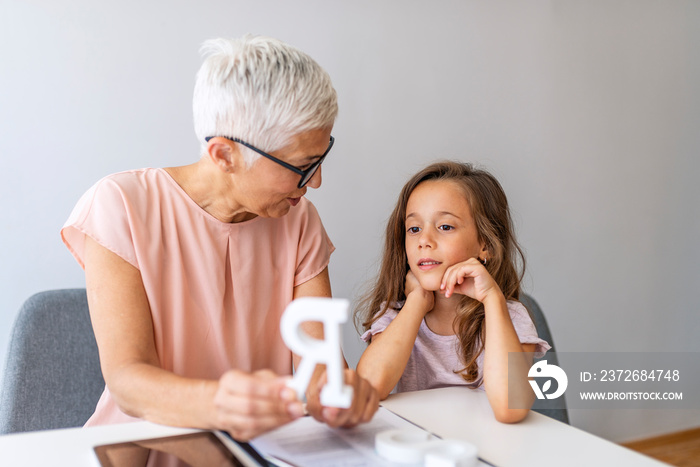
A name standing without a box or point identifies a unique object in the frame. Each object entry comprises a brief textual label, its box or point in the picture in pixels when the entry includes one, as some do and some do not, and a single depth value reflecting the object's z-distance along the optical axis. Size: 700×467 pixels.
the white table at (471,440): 1.03
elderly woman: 1.21
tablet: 1.01
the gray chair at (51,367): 1.65
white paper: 0.98
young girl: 1.52
